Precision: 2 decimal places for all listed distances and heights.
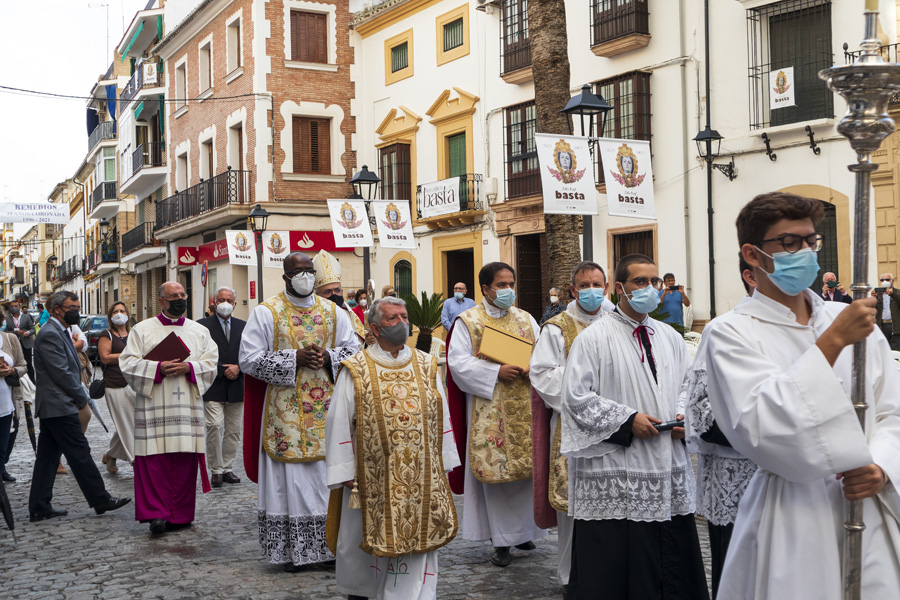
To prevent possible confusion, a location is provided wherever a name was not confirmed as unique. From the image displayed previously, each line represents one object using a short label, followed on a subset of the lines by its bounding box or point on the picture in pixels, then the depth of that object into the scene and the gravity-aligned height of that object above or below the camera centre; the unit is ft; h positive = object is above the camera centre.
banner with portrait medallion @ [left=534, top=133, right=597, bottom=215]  31.63 +4.26
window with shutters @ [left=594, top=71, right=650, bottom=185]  59.82 +12.47
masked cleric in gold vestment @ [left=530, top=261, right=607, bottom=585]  17.89 -1.20
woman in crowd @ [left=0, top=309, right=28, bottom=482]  26.66 -1.74
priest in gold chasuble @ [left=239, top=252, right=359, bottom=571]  20.52 -2.25
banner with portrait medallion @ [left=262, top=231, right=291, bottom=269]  64.80 +4.39
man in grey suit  25.77 -3.23
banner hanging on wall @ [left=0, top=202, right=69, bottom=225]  48.34 +5.51
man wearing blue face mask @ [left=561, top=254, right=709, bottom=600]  14.29 -2.54
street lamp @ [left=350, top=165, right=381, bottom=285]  55.11 +7.31
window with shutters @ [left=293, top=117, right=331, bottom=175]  90.22 +15.45
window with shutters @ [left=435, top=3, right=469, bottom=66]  76.74 +22.28
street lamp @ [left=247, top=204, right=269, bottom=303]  66.64 +6.52
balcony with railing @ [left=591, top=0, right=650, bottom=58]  59.31 +17.56
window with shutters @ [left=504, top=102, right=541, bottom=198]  69.62 +11.15
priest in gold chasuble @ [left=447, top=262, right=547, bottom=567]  21.15 -2.80
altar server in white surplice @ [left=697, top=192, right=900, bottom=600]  8.22 -1.11
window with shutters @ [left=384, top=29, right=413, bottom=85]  83.76 +22.42
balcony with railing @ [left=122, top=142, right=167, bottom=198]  117.50 +17.73
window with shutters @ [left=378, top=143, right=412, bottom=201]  84.43 +11.75
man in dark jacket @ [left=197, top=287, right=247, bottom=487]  31.14 -3.09
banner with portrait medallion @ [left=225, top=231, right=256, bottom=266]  66.33 +4.30
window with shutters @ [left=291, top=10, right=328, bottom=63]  89.86 +25.81
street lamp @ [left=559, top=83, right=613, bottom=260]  31.99 +6.61
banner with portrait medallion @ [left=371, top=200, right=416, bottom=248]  53.16 +4.64
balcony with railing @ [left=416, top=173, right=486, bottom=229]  75.10 +8.20
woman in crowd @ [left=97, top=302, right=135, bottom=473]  32.04 -2.88
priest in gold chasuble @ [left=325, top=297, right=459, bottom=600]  15.42 -2.71
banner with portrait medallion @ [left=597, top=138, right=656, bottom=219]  34.01 +4.45
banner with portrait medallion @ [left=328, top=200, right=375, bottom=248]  51.24 +4.58
